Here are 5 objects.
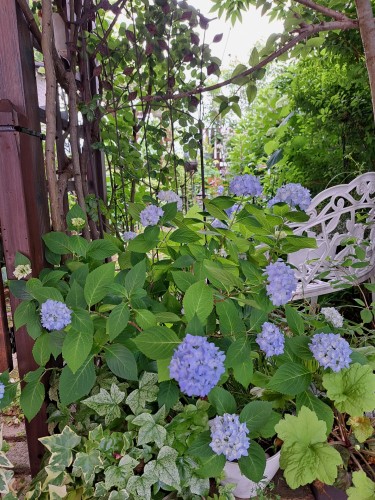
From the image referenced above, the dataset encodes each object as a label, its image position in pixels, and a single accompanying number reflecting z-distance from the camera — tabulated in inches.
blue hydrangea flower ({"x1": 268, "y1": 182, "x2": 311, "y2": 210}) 37.2
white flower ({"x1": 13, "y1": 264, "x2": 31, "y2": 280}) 34.2
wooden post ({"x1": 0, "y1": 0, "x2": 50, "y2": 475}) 33.9
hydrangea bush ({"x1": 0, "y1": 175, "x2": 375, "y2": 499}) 29.0
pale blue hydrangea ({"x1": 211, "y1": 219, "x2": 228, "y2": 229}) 45.4
